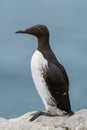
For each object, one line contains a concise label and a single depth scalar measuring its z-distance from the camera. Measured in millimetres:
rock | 16062
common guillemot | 17016
